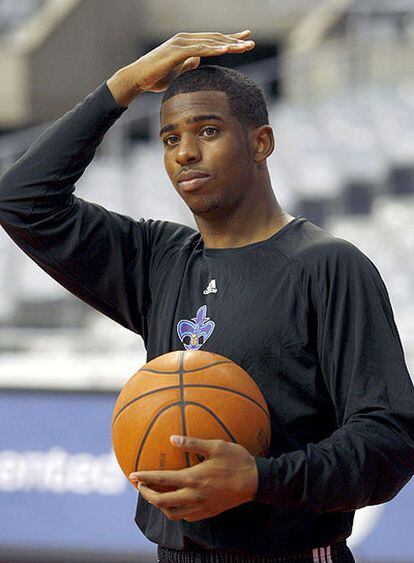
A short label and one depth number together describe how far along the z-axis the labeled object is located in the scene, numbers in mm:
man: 5012
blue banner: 12195
